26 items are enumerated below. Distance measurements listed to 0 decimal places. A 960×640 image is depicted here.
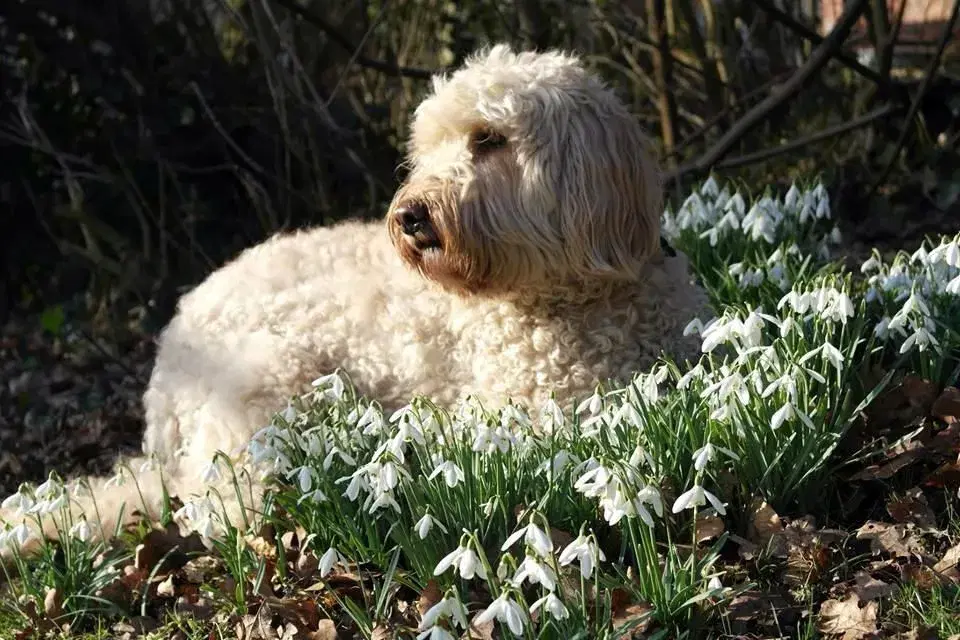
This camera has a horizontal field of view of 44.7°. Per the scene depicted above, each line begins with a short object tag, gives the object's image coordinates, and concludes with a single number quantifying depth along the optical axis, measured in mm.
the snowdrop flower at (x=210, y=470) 3186
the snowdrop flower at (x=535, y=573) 2398
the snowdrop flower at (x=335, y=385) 3396
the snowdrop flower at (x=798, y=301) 3230
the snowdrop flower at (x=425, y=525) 2768
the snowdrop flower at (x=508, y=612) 2328
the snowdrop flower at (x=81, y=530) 3330
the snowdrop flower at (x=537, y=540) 2451
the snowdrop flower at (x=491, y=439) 2908
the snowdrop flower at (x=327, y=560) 2918
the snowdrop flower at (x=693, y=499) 2682
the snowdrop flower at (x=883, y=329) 3445
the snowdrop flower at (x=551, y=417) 3176
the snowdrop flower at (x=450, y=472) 2805
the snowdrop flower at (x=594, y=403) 3147
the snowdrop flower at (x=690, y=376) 3139
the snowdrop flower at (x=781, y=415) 2900
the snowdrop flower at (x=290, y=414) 3402
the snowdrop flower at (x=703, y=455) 2756
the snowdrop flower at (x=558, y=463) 2977
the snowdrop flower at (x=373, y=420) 3188
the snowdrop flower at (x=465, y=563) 2471
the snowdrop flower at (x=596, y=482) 2629
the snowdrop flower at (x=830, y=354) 3012
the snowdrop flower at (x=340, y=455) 3152
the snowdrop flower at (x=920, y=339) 3221
